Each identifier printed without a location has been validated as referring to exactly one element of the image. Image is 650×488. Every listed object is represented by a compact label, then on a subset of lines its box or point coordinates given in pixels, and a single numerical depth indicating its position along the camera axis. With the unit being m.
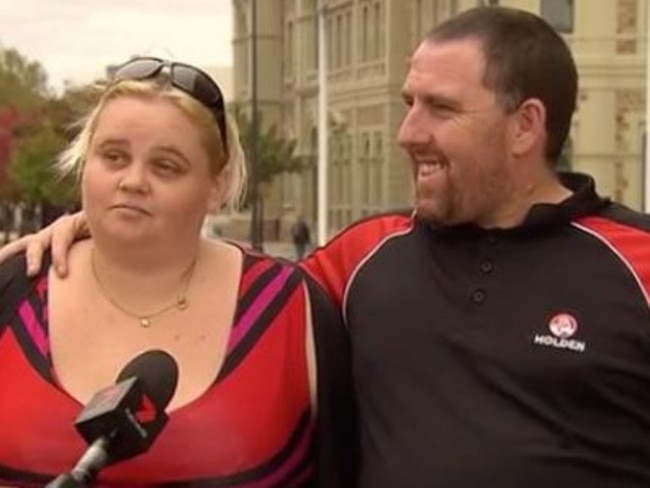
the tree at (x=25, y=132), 63.72
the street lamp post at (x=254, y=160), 39.38
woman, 3.57
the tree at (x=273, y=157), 59.34
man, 3.76
